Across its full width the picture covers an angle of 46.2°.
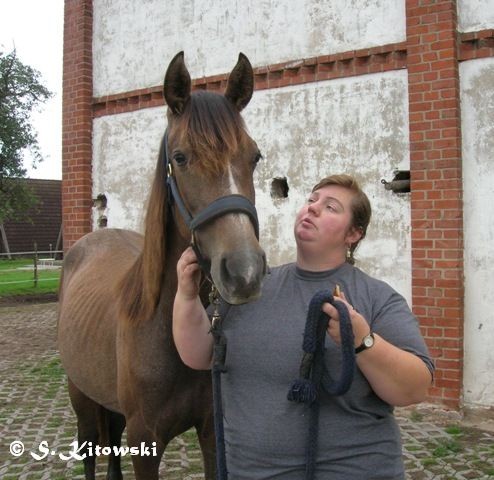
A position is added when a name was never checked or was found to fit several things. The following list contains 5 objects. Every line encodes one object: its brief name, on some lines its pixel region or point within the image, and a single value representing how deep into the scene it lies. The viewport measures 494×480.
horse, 1.81
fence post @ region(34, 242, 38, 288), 16.59
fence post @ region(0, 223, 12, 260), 30.79
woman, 1.64
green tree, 15.51
